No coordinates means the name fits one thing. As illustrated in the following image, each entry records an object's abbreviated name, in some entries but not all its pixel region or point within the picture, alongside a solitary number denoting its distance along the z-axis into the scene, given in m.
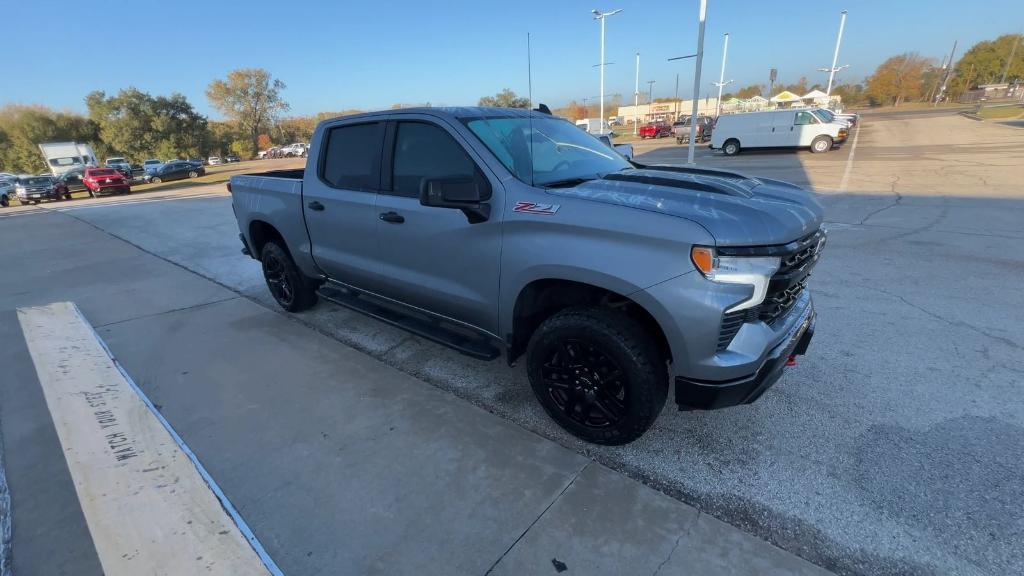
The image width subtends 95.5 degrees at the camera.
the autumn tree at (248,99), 69.25
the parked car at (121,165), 33.17
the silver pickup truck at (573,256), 2.12
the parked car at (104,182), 23.95
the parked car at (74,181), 26.16
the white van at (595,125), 41.08
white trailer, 31.09
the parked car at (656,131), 40.62
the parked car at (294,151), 67.88
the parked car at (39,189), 21.92
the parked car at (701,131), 31.52
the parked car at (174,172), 33.38
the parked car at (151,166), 34.19
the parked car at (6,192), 22.56
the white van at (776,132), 19.78
